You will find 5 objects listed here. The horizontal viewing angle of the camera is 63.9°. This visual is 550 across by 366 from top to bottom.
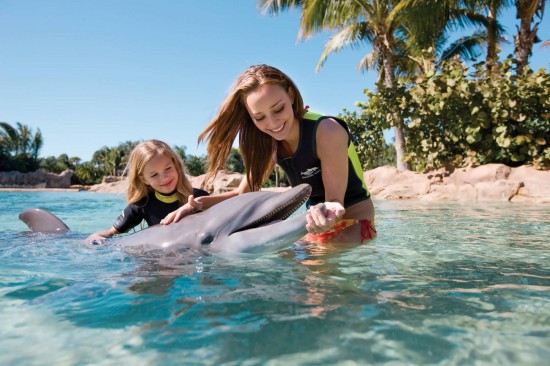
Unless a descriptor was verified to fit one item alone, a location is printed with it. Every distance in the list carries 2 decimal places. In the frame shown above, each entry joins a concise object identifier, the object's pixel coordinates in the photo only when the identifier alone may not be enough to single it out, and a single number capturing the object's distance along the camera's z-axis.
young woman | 2.73
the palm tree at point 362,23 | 12.34
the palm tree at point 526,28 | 10.88
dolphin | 2.07
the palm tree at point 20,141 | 44.03
